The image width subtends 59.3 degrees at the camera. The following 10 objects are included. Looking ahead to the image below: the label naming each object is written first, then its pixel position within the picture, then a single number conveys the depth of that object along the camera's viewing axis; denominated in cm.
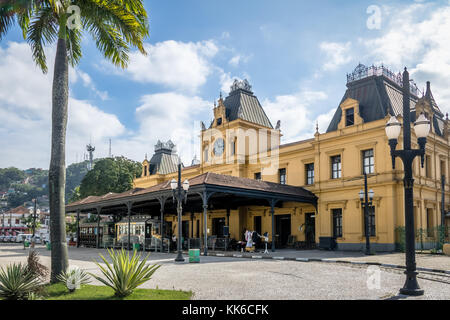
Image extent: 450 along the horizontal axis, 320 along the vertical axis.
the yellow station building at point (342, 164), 2431
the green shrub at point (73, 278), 847
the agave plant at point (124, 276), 767
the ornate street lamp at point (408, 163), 830
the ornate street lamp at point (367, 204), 1984
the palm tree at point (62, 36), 981
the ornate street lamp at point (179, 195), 1685
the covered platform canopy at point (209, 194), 2205
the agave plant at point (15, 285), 759
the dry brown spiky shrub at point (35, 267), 969
